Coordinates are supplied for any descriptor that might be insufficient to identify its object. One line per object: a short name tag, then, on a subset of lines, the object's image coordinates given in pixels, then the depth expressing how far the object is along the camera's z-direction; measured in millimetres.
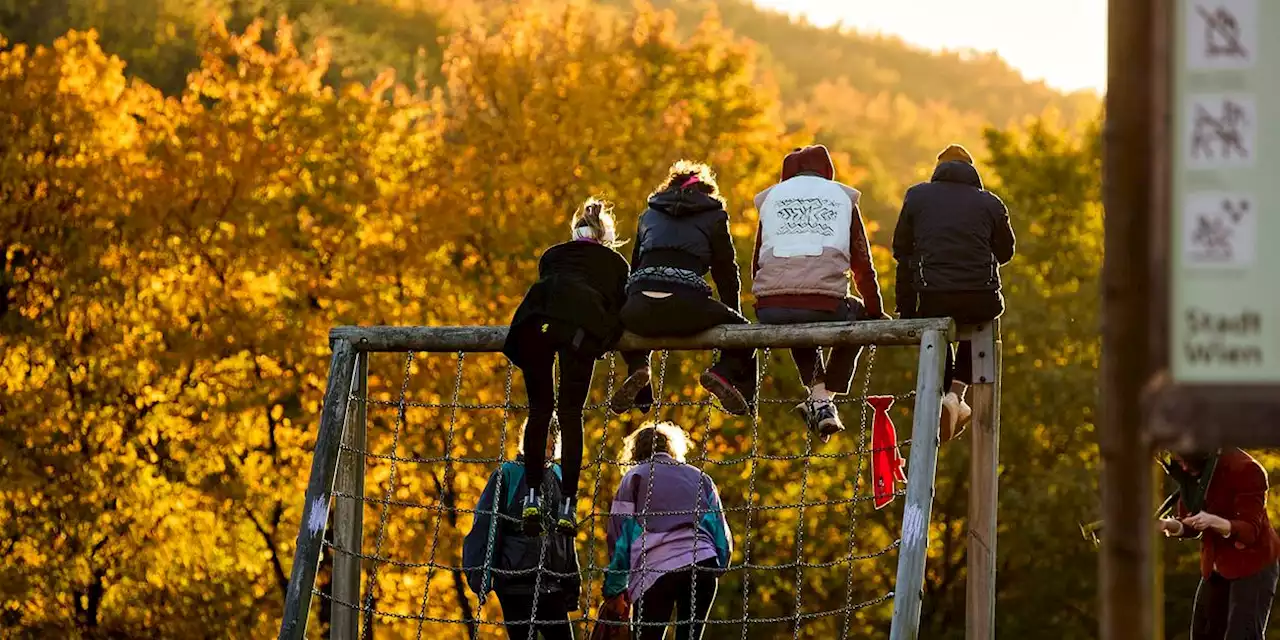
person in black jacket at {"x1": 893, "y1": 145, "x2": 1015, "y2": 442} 17344
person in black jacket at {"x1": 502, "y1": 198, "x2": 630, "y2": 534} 17219
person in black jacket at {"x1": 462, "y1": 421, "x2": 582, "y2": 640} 17391
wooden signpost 7727
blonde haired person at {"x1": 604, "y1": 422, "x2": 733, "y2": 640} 17094
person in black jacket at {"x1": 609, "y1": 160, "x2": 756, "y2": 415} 17562
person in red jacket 16469
